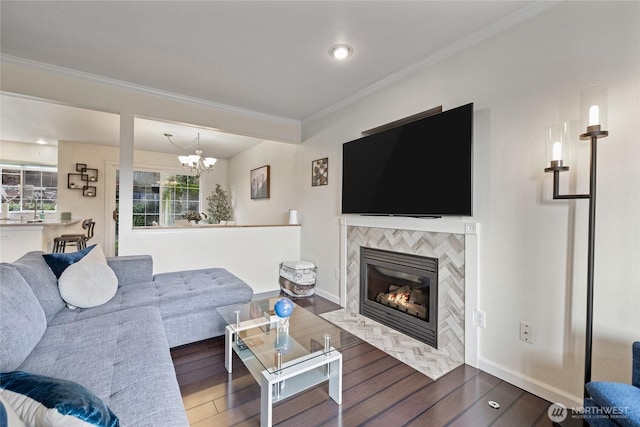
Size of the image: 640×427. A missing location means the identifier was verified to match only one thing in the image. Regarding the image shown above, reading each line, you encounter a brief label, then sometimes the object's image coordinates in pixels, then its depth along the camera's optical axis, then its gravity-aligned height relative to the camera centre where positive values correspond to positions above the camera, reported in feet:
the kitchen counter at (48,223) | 12.19 -0.86
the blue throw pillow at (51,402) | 2.11 -1.59
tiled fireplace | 6.79 -1.57
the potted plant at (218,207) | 21.29 +0.16
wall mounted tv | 6.52 +1.24
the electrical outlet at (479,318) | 6.39 -2.46
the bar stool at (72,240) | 15.31 -1.93
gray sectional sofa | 3.42 -2.28
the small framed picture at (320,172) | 11.43 +1.67
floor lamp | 4.35 +1.16
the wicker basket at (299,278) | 11.50 -2.89
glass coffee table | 4.62 -2.73
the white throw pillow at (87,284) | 6.09 -1.78
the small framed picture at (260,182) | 16.51 +1.79
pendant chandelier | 14.66 +2.61
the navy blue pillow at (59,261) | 6.34 -1.30
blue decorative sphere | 5.72 -2.07
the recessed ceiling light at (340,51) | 7.04 +4.22
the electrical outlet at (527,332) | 5.65 -2.47
